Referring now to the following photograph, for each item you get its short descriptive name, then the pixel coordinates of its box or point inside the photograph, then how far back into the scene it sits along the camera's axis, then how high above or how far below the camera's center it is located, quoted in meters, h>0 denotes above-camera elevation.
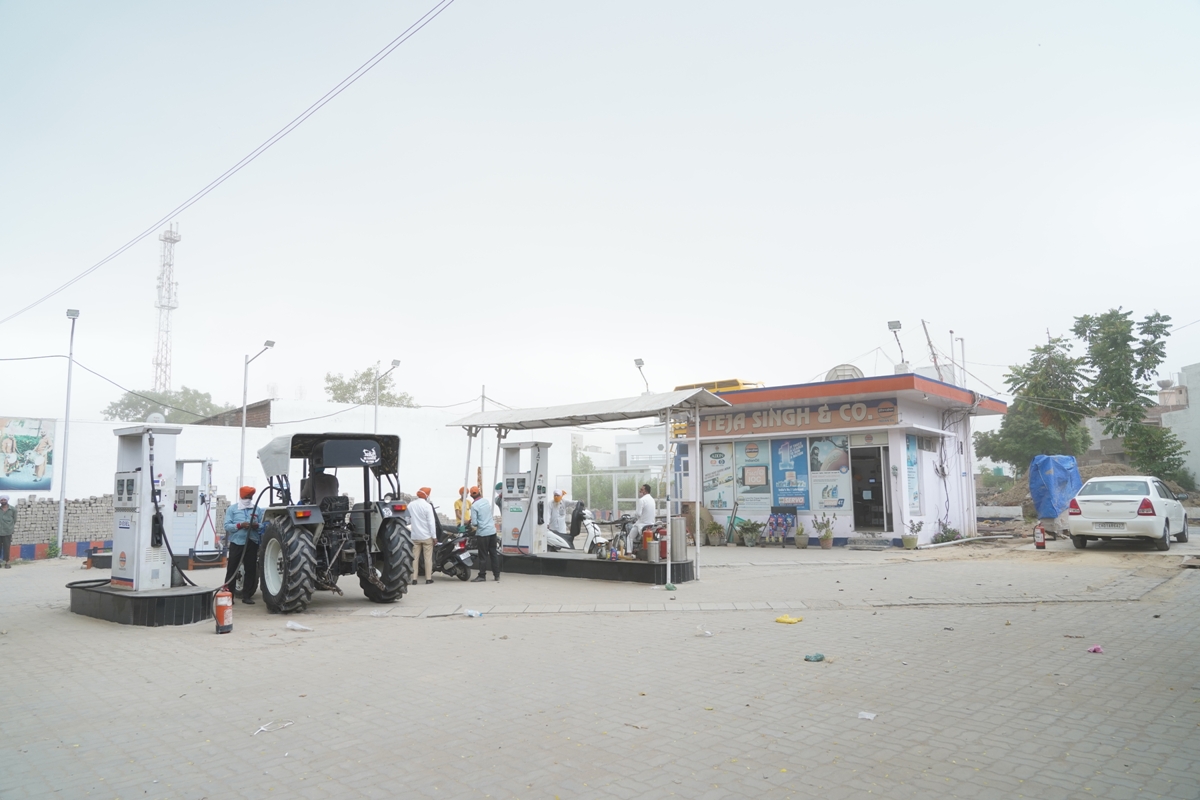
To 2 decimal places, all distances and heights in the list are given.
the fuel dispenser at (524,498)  16.23 -0.32
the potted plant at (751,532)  21.06 -1.41
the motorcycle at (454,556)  14.44 -1.34
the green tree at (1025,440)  40.19 +1.97
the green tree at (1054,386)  35.84 +4.21
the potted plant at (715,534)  21.84 -1.51
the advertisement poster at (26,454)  27.55 +1.27
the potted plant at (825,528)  19.89 -1.28
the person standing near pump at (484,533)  14.16 -0.91
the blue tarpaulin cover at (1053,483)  21.30 -0.21
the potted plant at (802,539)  20.17 -1.55
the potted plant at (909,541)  19.02 -1.55
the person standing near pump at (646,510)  15.27 -0.57
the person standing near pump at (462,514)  15.32 -0.68
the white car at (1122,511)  16.05 -0.78
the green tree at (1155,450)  34.94 +1.06
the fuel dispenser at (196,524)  16.61 -0.81
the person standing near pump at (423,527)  13.47 -0.75
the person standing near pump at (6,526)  19.41 -0.89
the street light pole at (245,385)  28.78 +3.94
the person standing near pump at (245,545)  11.88 -0.89
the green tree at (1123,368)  34.91 +4.76
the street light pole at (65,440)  22.70 +1.50
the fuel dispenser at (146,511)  10.09 -0.30
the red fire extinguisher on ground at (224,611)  9.06 -1.44
